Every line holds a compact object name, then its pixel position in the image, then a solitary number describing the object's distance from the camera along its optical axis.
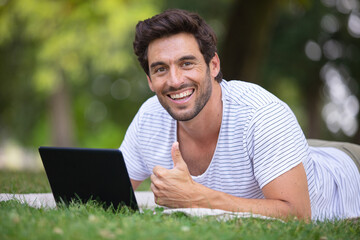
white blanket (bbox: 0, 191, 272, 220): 2.76
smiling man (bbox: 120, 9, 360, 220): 3.02
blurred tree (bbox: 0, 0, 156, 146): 9.58
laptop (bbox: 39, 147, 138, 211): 2.76
